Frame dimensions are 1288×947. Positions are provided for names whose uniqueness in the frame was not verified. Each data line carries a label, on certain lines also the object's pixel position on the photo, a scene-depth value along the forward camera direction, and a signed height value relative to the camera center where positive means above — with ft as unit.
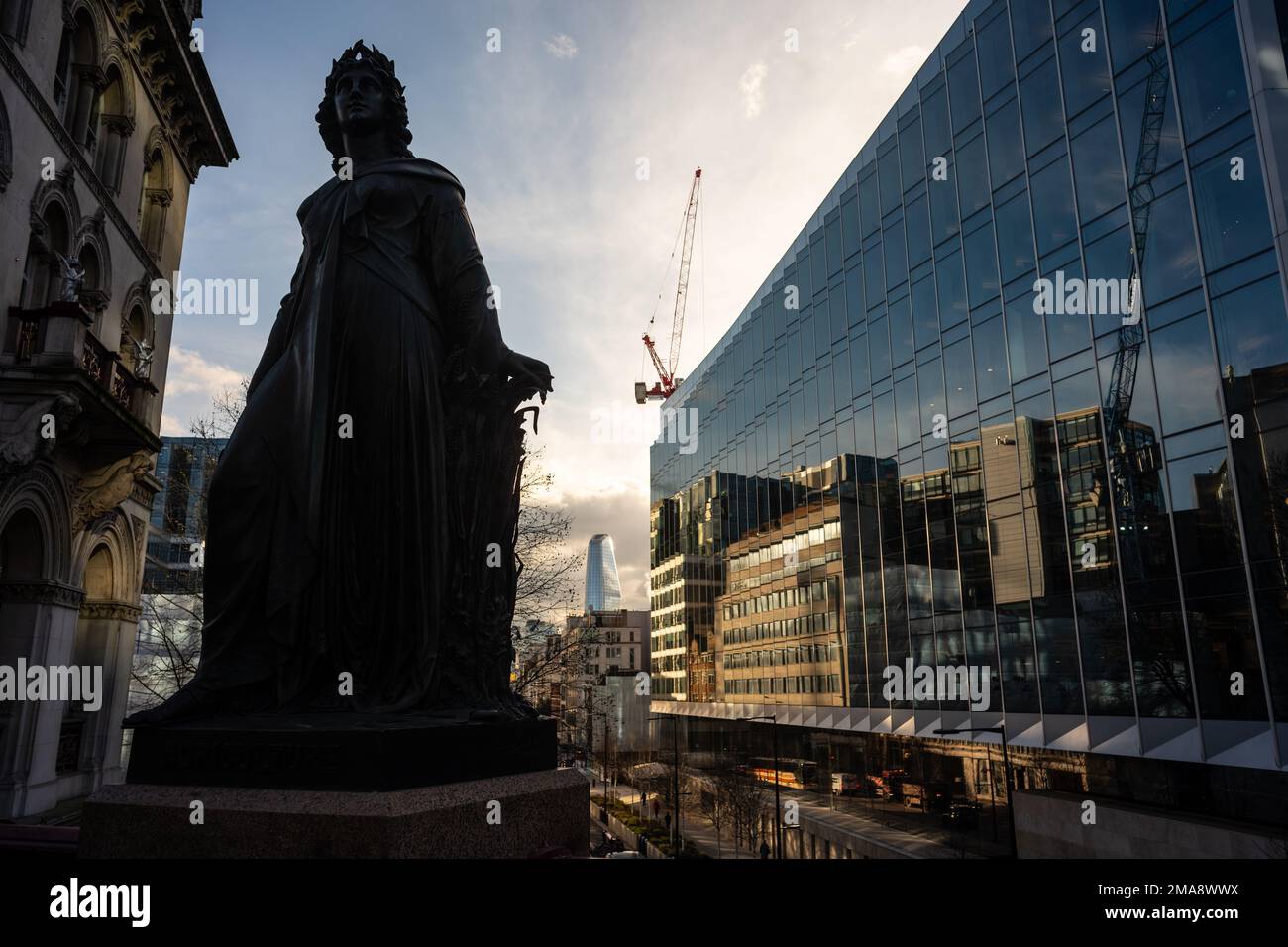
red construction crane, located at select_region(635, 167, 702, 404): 500.74 +165.42
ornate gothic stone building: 59.52 +26.02
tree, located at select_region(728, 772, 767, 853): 132.57 -26.91
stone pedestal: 12.28 -2.78
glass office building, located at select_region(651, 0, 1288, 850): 65.51 +27.00
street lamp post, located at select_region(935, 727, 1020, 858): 72.74 -15.55
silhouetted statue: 16.22 +3.96
